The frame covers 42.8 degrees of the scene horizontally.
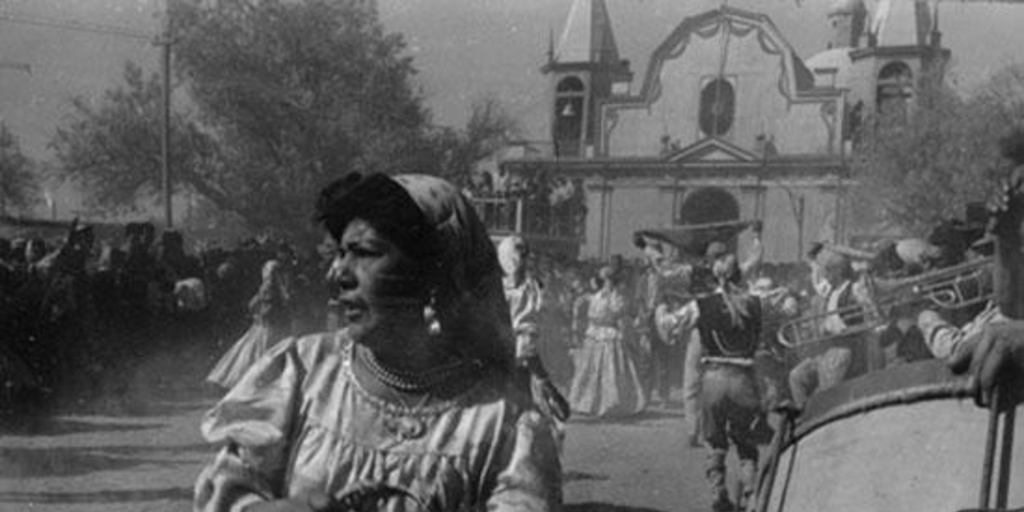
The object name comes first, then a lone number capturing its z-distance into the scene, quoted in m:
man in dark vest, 7.00
